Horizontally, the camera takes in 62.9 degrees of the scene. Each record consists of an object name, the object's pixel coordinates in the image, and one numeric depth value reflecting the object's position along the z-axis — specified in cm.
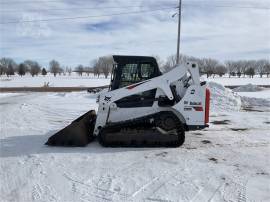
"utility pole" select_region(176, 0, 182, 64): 1336
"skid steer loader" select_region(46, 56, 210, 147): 535
